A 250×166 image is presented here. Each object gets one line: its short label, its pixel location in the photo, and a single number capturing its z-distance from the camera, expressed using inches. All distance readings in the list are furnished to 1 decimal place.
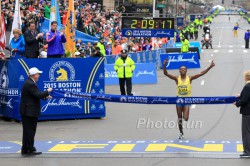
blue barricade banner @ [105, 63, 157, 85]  1144.4
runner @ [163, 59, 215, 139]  589.9
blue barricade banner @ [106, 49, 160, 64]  1202.0
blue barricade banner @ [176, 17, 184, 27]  2368.4
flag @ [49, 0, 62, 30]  927.7
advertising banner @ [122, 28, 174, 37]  1311.5
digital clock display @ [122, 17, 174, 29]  1312.7
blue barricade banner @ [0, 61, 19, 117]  692.1
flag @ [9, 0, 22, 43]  824.9
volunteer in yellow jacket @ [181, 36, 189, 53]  1556.7
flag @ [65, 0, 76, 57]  979.3
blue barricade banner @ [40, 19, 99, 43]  1133.6
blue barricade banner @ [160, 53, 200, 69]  1425.9
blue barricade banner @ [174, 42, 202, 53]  1857.8
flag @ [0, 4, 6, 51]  763.5
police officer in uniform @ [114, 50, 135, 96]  895.7
